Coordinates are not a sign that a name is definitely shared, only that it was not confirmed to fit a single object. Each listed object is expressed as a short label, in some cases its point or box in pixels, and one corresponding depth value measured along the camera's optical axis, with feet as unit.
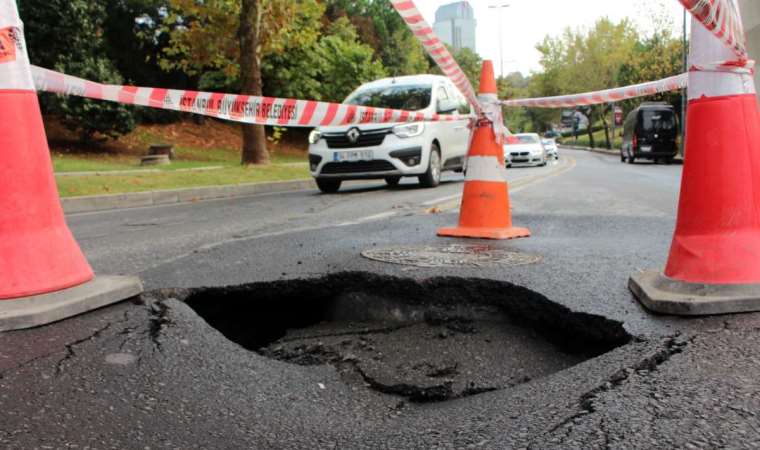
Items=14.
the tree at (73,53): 65.41
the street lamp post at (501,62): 168.25
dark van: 95.76
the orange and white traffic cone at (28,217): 8.68
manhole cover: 12.39
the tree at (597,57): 186.70
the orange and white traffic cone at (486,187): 16.56
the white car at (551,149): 110.52
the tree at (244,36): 56.70
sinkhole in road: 8.28
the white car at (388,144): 35.68
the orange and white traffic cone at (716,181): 8.83
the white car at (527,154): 87.40
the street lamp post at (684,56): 105.05
